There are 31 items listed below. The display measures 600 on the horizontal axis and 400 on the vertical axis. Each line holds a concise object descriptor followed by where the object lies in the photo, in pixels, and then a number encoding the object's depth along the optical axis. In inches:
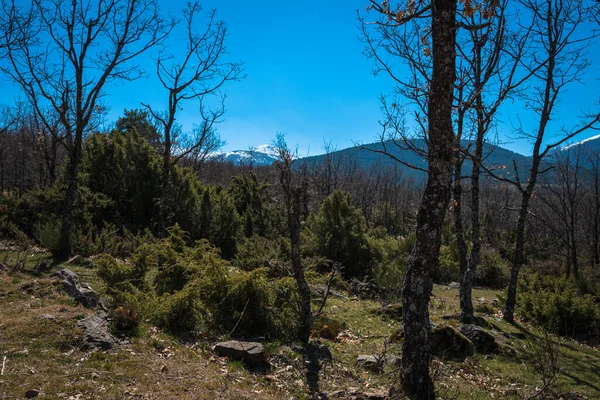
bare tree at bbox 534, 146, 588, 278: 766.5
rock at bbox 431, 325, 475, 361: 316.2
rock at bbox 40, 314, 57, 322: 237.0
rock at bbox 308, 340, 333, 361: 271.6
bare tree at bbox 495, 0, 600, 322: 434.3
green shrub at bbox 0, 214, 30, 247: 511.1
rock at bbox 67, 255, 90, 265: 443.5
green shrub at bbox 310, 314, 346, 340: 340.3
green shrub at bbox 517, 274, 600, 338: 441.4
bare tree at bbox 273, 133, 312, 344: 275.4
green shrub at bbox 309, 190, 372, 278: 687.7
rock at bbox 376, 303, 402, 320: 444.1
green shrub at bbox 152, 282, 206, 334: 275.3
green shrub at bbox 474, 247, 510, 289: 812.0
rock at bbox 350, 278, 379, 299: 563.5
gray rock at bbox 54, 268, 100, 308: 284.4
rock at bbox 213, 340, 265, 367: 240.8
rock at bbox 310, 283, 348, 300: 462.9
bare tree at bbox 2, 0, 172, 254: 469.7
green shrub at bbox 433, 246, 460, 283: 791.7
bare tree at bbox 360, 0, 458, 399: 188.7
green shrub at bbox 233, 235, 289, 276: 570.6
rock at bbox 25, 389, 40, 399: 162.1
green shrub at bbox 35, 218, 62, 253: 465.4
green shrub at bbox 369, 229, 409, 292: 573.3
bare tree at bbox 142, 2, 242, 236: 462.9
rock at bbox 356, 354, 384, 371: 267.9
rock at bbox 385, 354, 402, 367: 261.1
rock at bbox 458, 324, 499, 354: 337.7
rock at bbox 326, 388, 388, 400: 211.5
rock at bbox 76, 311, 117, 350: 219.6
